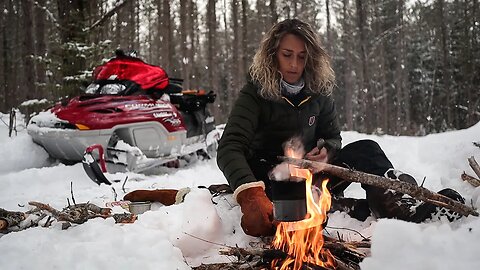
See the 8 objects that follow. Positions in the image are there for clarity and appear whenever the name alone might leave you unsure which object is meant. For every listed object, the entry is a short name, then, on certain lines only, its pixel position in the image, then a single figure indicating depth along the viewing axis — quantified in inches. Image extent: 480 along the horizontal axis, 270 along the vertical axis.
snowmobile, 211.9
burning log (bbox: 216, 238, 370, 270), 75.5
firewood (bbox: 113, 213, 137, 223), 97.5
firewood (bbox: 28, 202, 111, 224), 91.1
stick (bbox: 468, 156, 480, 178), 101.4
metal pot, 78.6
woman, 106.9
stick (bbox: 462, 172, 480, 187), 111.3
